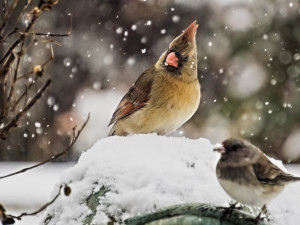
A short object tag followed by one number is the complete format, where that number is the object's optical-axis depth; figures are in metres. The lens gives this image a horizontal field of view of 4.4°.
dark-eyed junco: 4.62
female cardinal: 4.99
